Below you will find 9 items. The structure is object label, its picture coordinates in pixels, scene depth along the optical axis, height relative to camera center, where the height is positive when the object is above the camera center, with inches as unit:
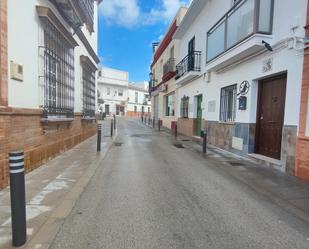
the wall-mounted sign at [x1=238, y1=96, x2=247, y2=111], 336.2 +16.1
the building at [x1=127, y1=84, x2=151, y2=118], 2309.3 +104.8
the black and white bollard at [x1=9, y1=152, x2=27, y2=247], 108.8 -39.2
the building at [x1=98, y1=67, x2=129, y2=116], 2123.9 +183.6
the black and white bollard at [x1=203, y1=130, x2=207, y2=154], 378.0 -40.8
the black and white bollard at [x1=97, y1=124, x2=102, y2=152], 372.4 -47.5
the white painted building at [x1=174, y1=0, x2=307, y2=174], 249.3 +50.5
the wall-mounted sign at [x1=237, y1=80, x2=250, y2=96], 335.0 +37.0
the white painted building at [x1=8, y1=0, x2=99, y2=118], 212.8 +59.2
